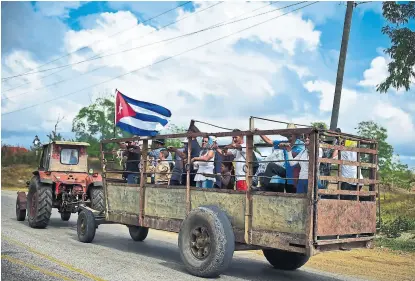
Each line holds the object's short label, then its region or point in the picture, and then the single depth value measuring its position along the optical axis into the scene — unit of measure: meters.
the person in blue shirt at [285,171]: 7.43
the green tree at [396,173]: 32.67
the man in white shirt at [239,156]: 7.95
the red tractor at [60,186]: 13.24
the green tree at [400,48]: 15.06
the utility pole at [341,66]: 15.38
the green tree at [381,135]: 51.22
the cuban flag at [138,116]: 10.48
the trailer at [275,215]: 6.72
